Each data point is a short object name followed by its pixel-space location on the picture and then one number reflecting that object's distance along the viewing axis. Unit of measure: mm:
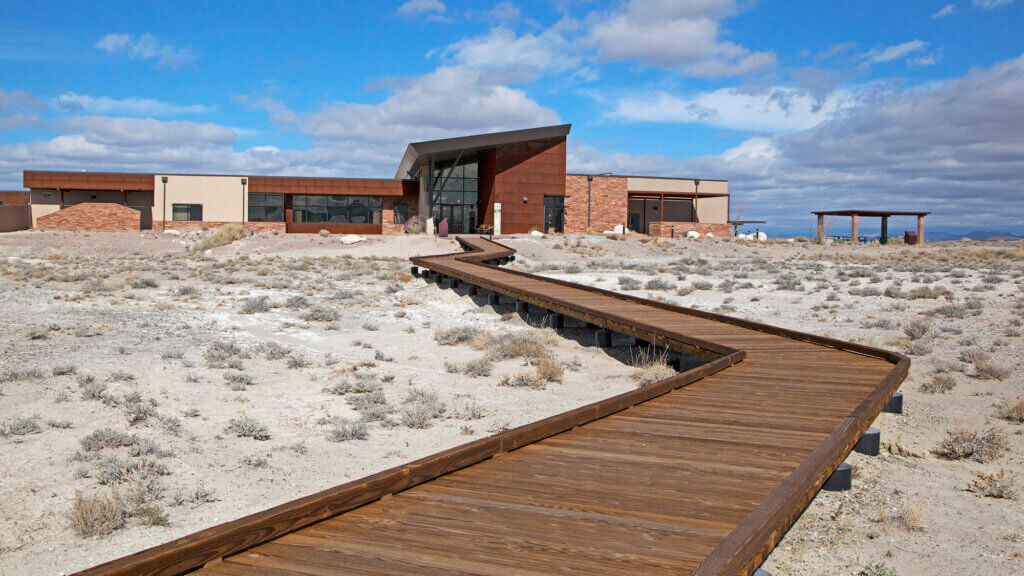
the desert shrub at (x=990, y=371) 10156
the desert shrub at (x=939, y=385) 9836
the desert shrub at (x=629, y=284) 21461
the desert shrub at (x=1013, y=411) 8445
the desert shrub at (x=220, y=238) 38562
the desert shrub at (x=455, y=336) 13398
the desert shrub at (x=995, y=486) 6391
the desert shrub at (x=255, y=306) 16156
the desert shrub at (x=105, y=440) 7012
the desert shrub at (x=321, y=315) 15282
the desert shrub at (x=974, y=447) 7329
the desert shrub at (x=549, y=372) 10727
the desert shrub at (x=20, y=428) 7301
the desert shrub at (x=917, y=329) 13068
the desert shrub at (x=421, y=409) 8266
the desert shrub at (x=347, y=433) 7820
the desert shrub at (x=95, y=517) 5418
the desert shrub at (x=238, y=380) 9664
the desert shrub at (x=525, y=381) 10375
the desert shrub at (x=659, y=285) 21078
